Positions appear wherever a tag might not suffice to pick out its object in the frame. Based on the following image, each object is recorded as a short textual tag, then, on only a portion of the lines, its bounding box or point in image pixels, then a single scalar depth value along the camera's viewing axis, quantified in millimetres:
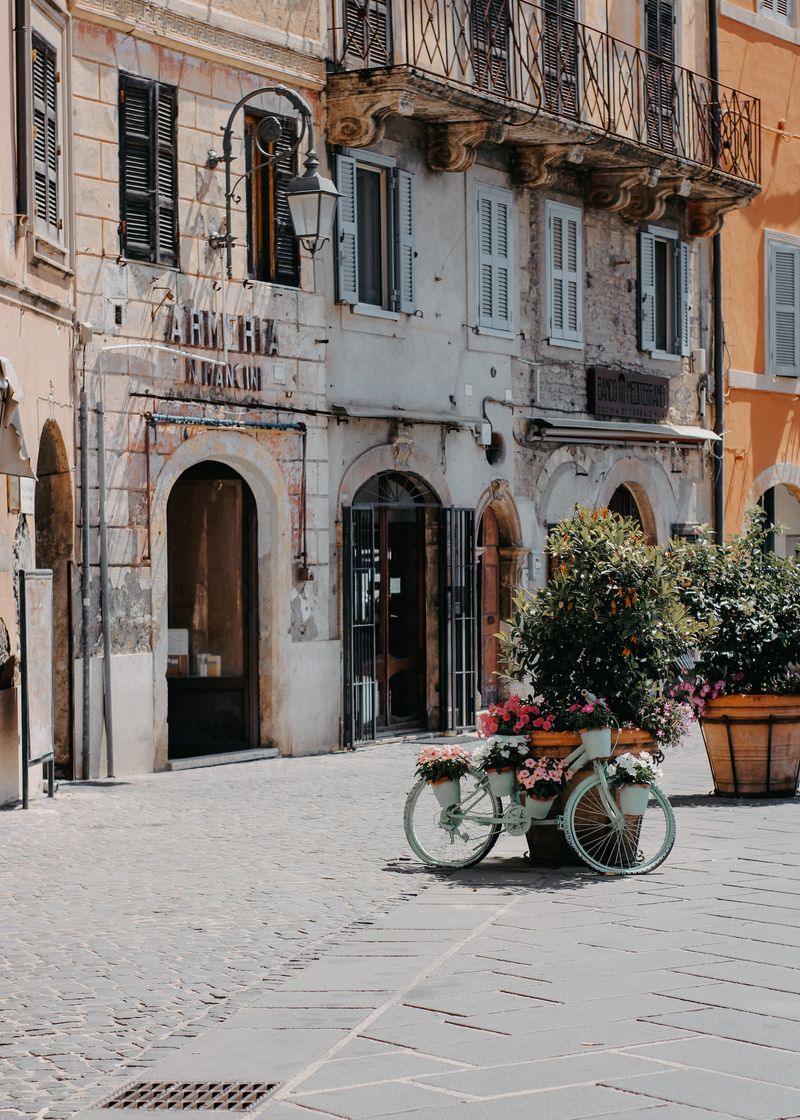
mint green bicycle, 9906
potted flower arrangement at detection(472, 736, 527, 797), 10070
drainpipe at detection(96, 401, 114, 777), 15148
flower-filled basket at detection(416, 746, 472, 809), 10172
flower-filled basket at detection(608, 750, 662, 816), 9930
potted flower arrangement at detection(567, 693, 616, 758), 10031
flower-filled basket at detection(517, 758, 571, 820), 10008
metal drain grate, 5629
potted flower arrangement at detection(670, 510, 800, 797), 13117
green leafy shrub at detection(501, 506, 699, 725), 10570
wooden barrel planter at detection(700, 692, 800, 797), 13086
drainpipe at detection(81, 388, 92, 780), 15039
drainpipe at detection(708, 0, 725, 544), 25234
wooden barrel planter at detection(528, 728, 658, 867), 10141
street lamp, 15961
